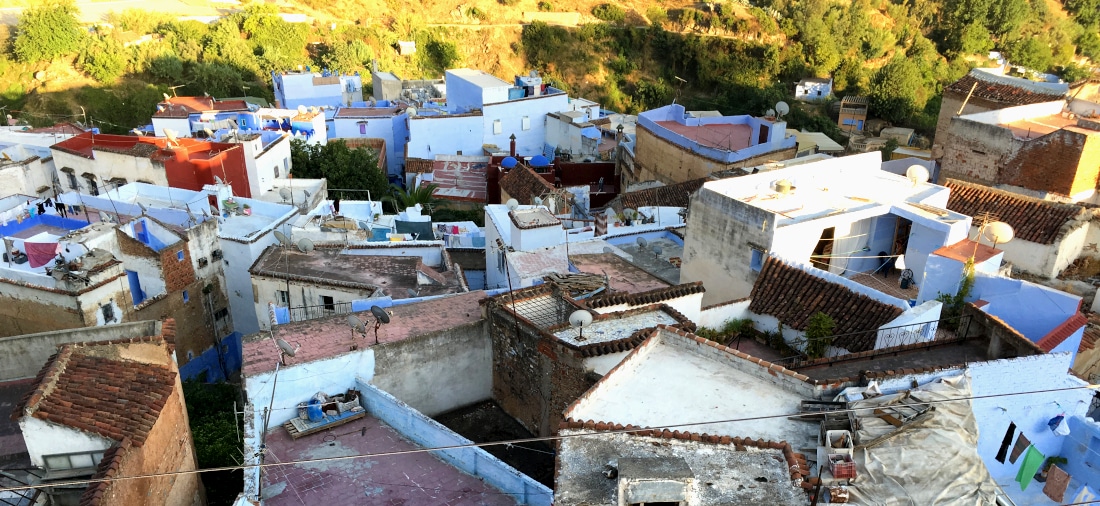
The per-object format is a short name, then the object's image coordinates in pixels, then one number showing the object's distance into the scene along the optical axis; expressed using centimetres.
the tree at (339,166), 3753
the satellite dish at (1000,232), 1714
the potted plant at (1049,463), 1453
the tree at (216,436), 1571
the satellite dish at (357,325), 1562
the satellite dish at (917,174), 2102
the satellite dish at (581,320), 1455
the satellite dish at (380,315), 1554
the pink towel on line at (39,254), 2327
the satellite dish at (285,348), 1455
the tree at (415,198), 3712
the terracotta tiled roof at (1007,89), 3425
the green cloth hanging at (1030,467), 1397
